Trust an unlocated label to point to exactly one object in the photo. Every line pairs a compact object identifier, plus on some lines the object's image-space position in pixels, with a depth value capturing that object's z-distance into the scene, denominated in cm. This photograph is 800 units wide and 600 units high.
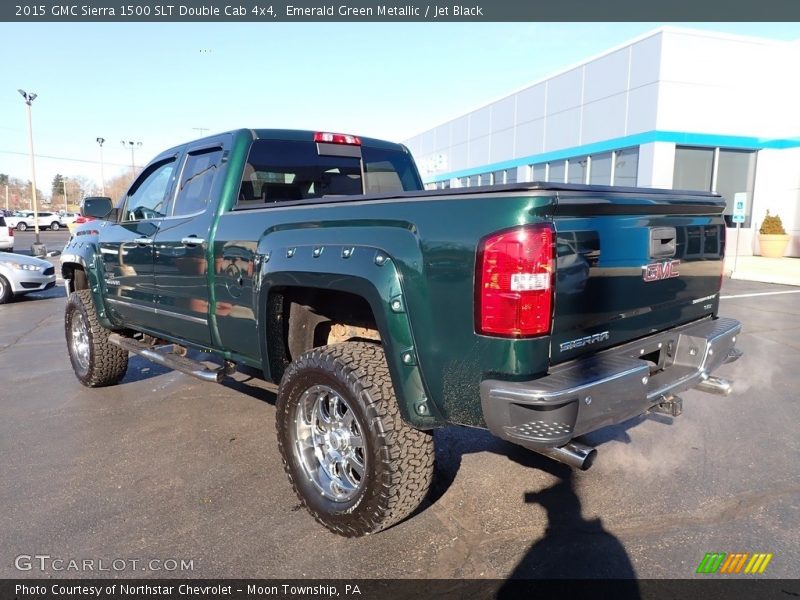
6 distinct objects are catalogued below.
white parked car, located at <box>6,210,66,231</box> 4656
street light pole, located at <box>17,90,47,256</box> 3102
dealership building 1756
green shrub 1855
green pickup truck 224
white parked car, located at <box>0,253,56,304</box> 1150
